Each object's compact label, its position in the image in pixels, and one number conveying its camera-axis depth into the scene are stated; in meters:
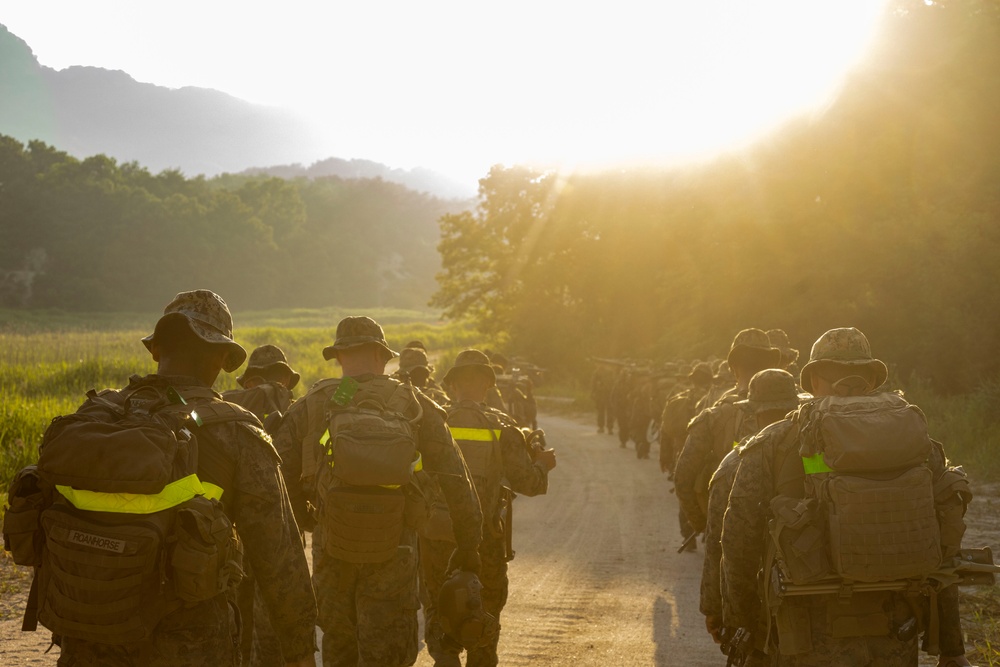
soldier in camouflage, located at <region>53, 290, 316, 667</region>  3.13
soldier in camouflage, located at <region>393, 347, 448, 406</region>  9.09
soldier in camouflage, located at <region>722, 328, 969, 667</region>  3.74
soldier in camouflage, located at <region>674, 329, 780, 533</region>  5.82
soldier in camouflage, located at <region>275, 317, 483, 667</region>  4.37
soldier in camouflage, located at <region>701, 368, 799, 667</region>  4.52
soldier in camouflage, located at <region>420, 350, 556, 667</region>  5.61
